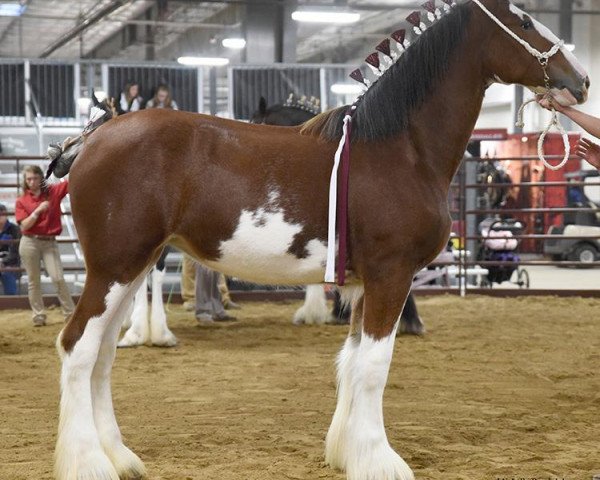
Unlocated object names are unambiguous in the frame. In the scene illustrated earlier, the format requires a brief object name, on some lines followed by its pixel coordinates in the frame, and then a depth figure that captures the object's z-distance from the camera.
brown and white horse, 3.58
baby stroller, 11.91
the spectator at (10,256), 10.79
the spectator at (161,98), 8.54
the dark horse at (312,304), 8.08
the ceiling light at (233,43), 24.52
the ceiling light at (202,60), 22.92
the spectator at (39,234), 8.95
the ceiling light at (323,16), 20.25
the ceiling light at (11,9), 19.69
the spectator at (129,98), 7.96
